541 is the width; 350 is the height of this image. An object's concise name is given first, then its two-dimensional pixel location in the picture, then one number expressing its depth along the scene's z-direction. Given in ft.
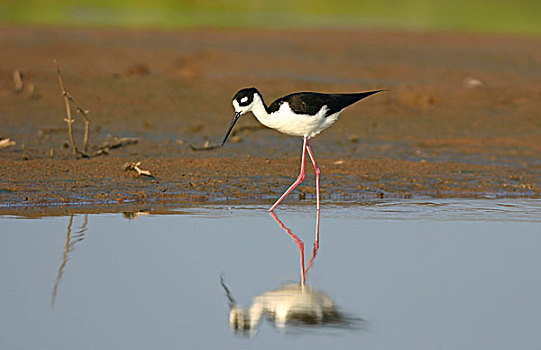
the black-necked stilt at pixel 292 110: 49.55
